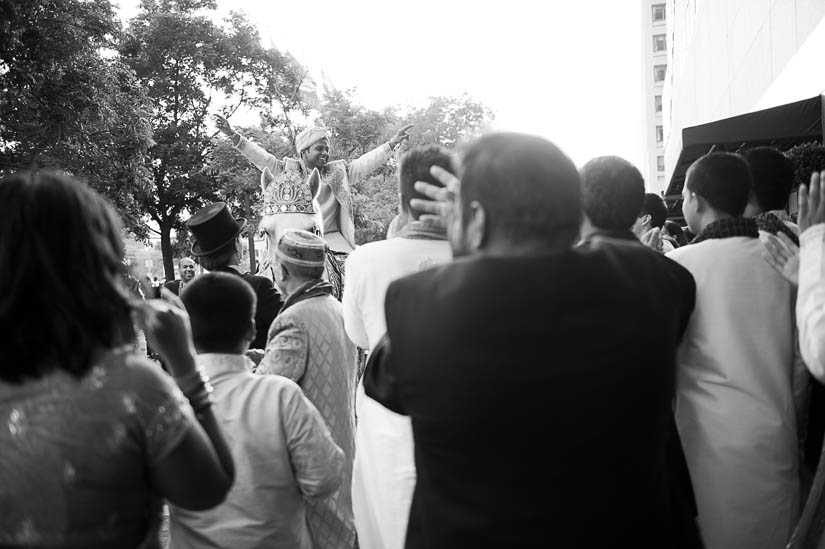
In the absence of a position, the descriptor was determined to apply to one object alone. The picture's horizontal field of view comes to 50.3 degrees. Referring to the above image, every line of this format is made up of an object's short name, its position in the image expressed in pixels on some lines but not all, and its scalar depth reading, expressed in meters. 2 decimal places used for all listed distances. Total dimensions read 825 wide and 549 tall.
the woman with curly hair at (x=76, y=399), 1.77
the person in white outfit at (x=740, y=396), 3.44
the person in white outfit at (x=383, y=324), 3.53
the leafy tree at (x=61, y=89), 20.39
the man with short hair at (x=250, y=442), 3.04
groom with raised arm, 8.68
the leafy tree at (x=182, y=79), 39.03
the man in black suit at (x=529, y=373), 1.89
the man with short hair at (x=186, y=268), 11.87
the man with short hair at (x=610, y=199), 3.40
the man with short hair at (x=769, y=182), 4.04
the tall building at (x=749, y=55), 11.77
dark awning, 10.34
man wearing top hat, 5.32
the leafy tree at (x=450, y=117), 47.47
